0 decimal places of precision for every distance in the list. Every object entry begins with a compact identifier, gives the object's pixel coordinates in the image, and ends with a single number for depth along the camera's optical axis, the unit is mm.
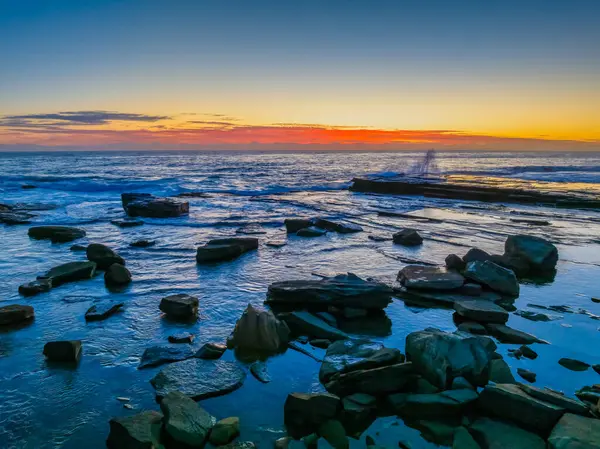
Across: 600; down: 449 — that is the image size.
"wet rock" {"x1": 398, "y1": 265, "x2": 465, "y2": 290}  7238
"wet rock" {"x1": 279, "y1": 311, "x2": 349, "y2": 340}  5508
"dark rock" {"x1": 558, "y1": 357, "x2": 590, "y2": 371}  4707
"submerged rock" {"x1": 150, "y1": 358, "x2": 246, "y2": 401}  4184
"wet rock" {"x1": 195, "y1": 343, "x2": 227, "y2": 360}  4934
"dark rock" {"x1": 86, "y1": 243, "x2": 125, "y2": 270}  8992
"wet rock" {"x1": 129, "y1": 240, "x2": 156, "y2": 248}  11484
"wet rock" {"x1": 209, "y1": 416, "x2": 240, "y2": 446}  3434
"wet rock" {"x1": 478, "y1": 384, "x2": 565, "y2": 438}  3468
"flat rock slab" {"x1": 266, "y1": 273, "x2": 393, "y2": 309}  6348
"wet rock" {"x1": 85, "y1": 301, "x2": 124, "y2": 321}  6188
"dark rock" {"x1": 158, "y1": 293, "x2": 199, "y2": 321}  6250
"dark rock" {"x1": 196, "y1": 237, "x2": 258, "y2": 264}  9859
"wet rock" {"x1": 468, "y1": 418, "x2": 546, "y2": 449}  3307
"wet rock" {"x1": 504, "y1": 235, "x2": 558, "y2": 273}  8757
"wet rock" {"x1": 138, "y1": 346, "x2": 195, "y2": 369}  4814
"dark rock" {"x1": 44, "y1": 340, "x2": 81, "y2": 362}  4820
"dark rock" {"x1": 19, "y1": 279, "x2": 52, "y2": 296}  7246
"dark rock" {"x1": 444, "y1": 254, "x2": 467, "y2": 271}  8344
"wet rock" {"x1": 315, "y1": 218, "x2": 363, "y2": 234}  13617
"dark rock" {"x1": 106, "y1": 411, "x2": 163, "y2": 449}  3188
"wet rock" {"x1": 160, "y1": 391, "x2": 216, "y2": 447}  3367
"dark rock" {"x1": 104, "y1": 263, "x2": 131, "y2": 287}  7977
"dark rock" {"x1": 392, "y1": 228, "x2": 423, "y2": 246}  11664
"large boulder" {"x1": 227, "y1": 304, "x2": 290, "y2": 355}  5200
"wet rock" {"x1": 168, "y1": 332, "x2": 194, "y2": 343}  5410
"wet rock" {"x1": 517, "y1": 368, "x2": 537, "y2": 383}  4441
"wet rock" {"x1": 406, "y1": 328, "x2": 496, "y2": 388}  4133
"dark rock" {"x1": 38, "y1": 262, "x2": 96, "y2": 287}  7902
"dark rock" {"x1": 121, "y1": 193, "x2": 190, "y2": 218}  17250
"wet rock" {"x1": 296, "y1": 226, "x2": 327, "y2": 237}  13026
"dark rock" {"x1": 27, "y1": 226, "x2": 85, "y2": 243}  12032
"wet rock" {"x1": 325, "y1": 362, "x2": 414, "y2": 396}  4070
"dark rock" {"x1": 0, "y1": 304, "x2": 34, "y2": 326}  5891
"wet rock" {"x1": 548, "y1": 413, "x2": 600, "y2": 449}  3055
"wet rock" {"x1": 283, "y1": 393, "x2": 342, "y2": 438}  3707
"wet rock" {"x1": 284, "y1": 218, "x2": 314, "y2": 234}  13773
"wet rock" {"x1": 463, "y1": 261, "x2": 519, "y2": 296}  7262
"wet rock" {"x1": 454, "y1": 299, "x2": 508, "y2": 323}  5922
